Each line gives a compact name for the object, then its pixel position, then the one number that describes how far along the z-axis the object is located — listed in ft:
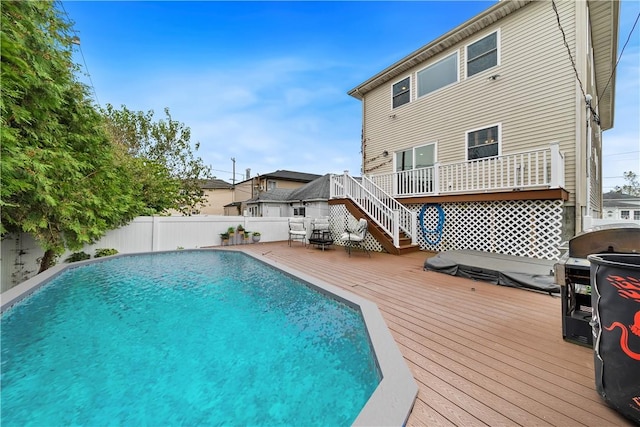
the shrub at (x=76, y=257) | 23.31
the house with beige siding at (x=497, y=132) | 20.49
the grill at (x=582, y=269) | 7.55
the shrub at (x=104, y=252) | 26.12
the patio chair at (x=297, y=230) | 34.60
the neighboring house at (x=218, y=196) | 97.78
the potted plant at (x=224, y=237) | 35.99
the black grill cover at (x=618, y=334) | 4.82
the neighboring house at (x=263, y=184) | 88.07
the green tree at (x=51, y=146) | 12.91
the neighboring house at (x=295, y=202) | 53.36
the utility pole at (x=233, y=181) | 106.42
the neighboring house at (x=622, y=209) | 80.43
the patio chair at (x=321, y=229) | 33.99
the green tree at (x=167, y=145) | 50.16
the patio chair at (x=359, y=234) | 24.65
